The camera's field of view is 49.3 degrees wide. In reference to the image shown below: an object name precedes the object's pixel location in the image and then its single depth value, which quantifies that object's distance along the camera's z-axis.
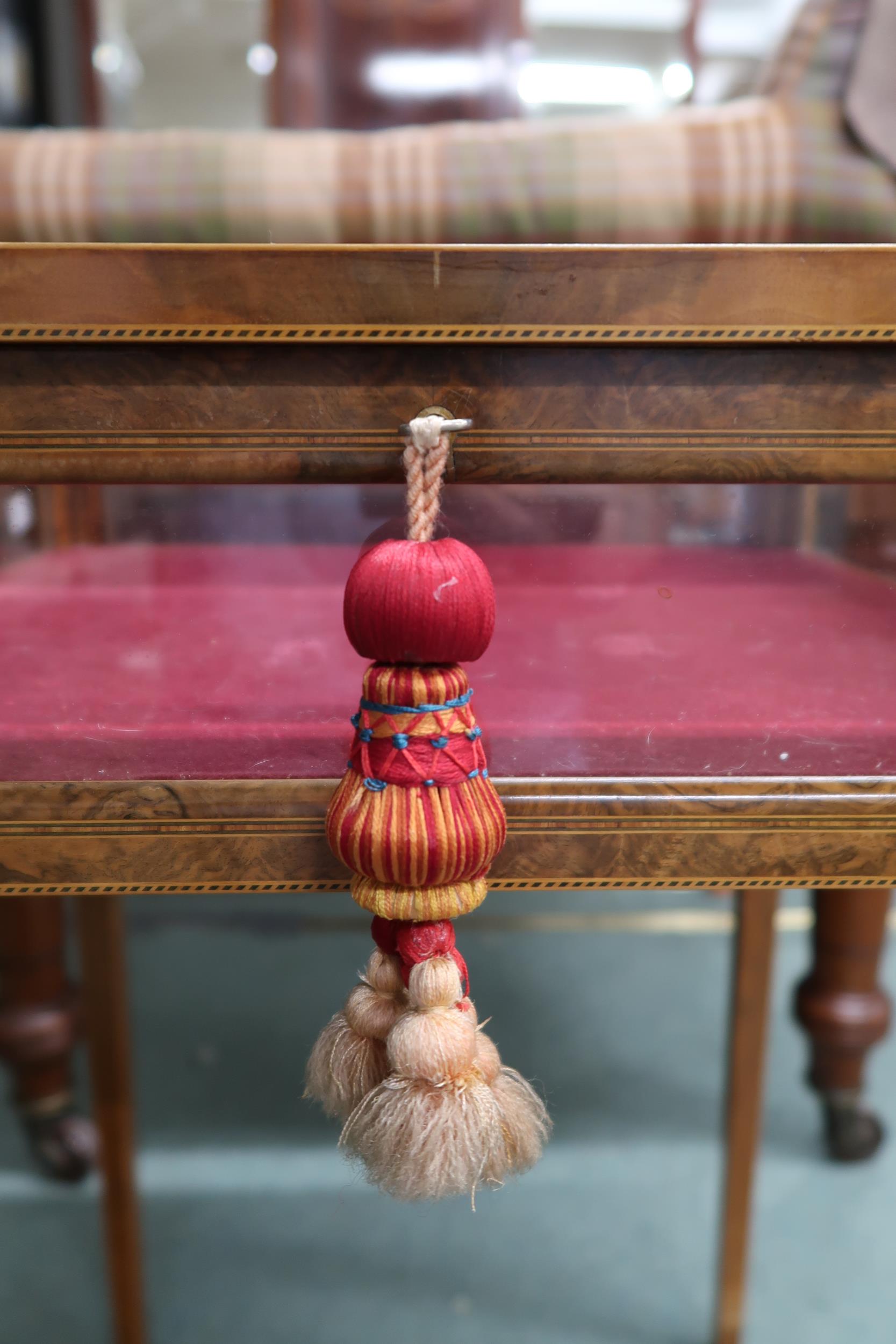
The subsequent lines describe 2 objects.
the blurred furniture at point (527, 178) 0.51
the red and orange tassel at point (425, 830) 0.32
